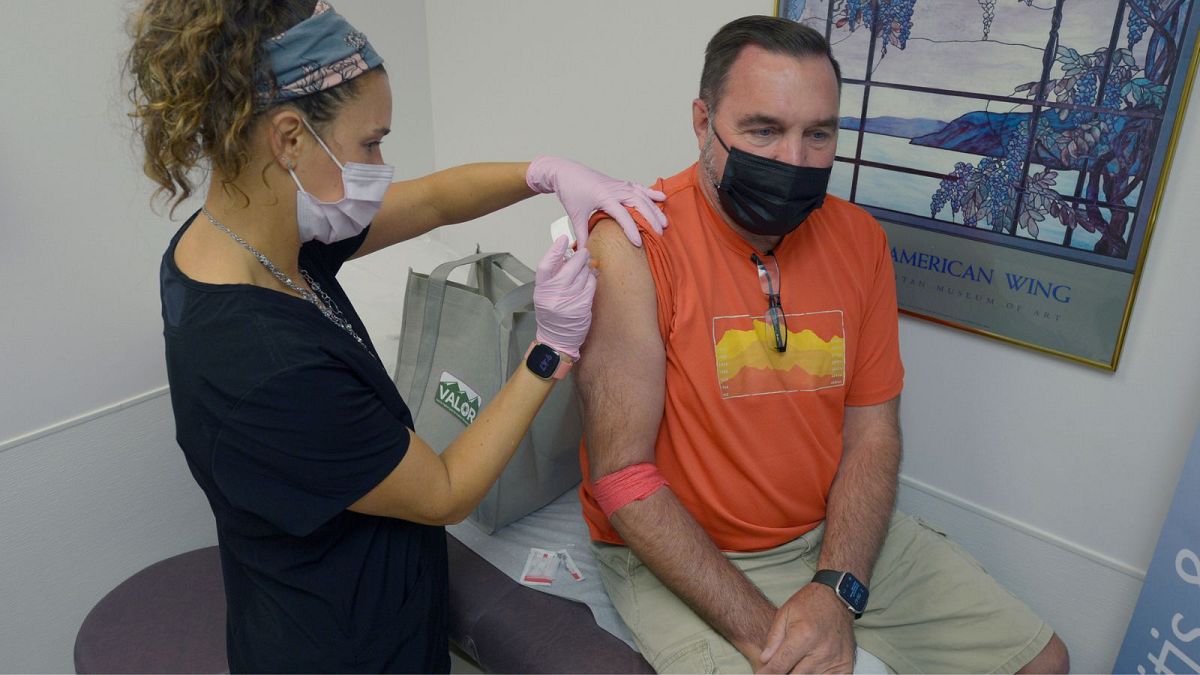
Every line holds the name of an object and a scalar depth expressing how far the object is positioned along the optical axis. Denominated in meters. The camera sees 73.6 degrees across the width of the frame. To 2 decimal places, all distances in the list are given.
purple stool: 1.53
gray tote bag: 1.67
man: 1.37
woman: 0.98
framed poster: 1.41
